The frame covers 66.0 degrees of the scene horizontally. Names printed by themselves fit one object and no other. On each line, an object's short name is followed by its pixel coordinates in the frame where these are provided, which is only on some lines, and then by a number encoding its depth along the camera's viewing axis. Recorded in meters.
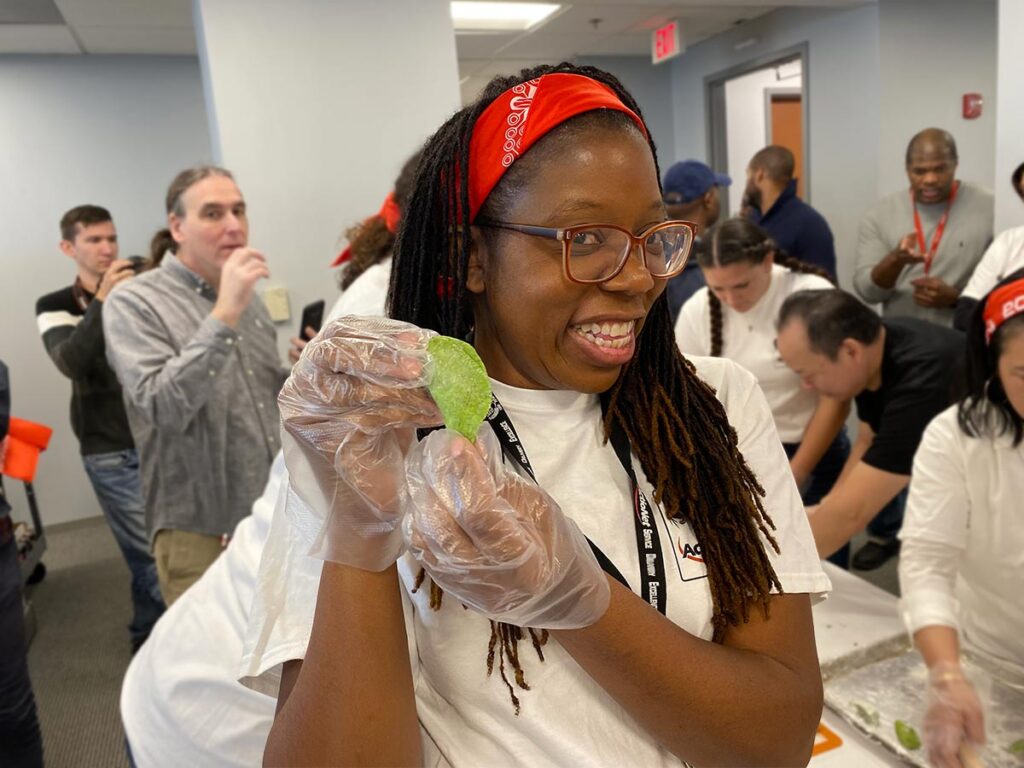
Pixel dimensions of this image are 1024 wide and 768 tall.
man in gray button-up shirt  1.98
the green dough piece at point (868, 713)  1.21
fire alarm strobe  4.47
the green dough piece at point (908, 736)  1.16
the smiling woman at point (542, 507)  0.64
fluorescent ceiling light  4.26
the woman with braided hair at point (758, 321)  2.44
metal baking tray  1.16
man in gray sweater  3.55
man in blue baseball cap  3.06
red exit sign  4.77
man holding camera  2.80
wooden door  5.99
